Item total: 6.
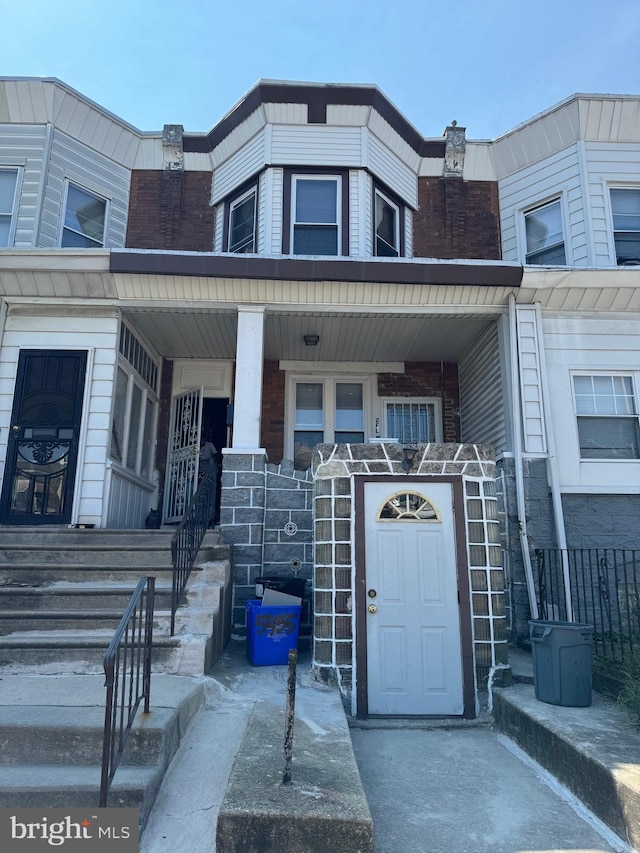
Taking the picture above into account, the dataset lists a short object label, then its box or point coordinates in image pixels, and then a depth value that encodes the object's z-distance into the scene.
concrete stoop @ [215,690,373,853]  2.96
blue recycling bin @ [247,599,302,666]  6.13
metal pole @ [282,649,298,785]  3.34
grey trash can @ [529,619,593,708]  4.79
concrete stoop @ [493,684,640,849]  3.41
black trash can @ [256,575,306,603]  6.64
